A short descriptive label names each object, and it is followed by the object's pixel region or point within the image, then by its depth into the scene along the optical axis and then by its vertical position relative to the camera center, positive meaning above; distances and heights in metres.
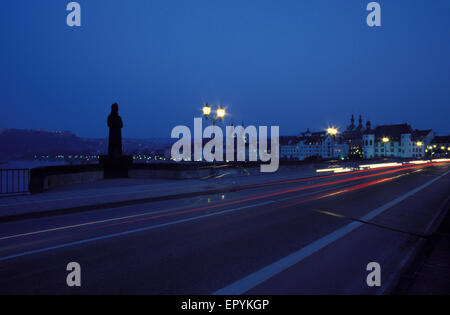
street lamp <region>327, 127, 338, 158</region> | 37.88 +3.65
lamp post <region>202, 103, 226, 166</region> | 20.69 +3.36
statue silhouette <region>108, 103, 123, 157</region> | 22.61 +1.85
